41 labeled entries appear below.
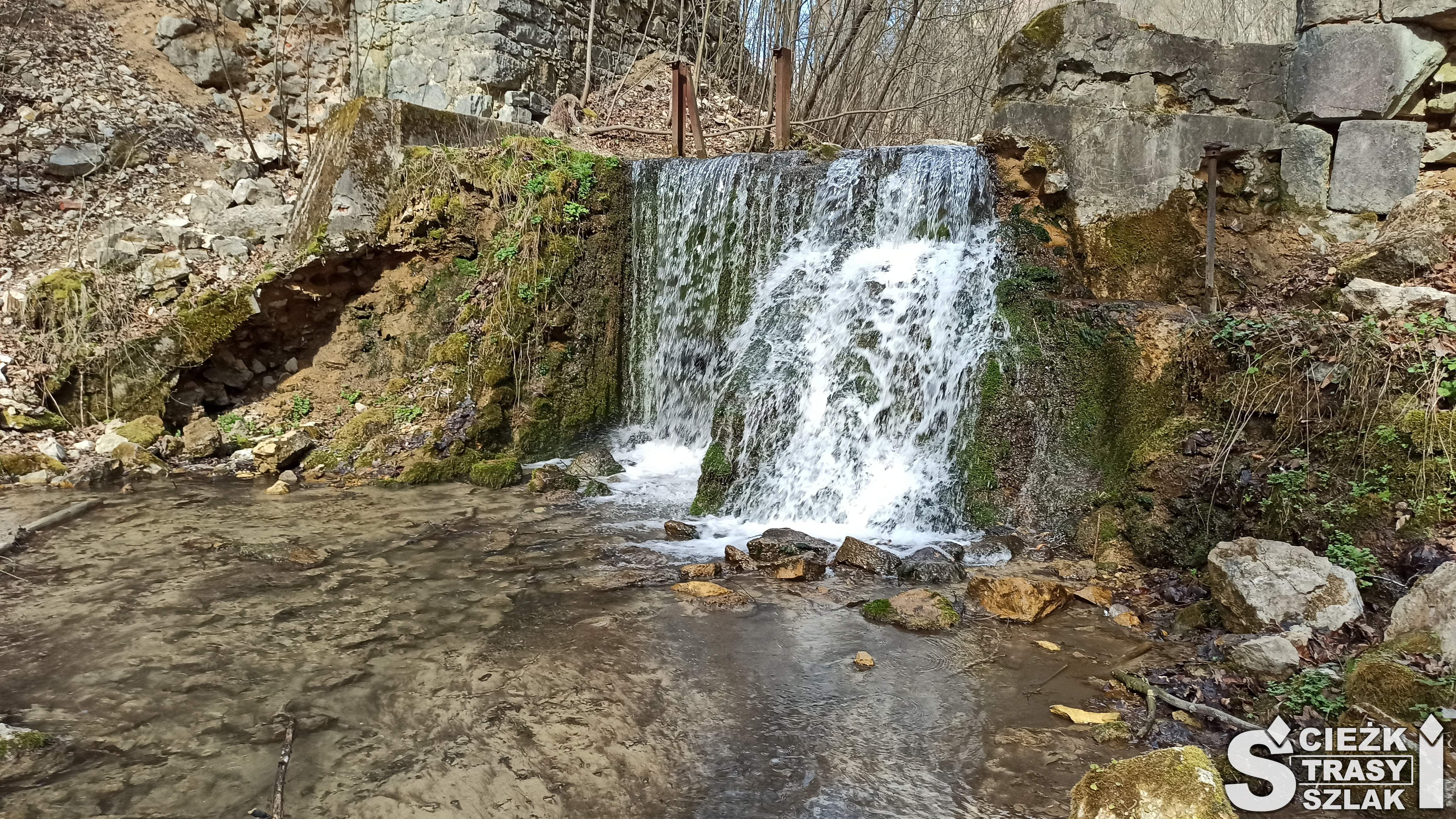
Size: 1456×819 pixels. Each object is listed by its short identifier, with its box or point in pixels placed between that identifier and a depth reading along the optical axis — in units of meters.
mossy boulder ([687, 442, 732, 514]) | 5.87
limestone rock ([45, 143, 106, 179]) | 8.31
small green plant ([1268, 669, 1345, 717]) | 2.90
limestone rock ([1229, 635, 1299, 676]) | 3.15
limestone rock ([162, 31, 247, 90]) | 10.36
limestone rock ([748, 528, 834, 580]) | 4.59
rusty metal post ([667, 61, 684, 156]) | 8.62
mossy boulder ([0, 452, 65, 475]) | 5.93
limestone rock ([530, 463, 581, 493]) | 6.30
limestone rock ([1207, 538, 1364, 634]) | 3.43
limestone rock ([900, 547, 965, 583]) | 4.54
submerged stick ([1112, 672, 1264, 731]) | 2.91
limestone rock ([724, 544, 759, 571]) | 4.75
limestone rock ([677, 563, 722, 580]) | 4.56
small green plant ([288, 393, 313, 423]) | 7.21
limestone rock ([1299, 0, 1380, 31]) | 5.05
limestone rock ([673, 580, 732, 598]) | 4.30
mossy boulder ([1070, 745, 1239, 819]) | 2.23
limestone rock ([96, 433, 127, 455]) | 6.34
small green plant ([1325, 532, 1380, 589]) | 3.56
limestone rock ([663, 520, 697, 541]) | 5.30
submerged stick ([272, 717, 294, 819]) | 2.48
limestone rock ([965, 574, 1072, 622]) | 4.03
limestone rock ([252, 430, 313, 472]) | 6.56
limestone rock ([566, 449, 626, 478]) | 6.70
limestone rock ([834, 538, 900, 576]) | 4.71
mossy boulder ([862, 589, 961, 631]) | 3.96
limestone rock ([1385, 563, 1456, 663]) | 2.90
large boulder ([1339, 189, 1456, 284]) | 4.42
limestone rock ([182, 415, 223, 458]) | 6.64
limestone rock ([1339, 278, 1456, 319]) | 4.00
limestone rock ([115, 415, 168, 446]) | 6.54
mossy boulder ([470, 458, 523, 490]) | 6.38
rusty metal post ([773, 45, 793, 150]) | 8.47
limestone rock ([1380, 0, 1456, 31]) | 4.86
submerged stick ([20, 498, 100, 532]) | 4.94
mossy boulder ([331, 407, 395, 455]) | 6.73
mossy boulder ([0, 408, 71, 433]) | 6.34
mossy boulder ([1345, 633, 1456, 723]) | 2.68
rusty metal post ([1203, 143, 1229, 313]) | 5.26
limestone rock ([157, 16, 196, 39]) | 10.36
